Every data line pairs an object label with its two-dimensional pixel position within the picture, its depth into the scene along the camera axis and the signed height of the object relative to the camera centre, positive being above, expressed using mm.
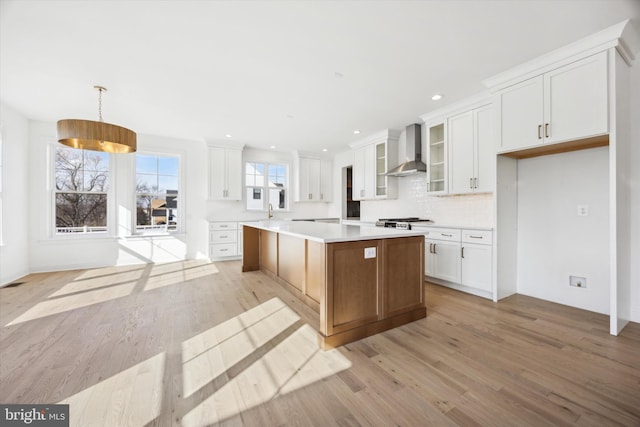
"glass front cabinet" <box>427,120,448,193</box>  4081 +905
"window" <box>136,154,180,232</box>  5332 +438
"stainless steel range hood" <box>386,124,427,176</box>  4574 +1156
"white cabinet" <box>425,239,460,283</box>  3600 -691
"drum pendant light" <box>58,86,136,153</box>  2594 +849
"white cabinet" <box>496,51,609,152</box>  2344 +1093
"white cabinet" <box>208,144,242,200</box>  5734 +928
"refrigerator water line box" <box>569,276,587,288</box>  2891 -790
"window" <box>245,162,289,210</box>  6500 +721
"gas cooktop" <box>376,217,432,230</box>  4080 -162
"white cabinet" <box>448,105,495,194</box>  3402 +863
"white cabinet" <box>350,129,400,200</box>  5094 +1017
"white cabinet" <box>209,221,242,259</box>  5664 -593
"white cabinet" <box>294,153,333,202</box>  6859 +935
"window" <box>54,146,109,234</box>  4742 +429
